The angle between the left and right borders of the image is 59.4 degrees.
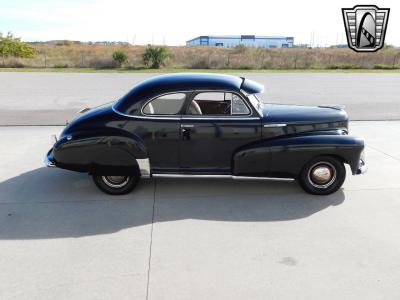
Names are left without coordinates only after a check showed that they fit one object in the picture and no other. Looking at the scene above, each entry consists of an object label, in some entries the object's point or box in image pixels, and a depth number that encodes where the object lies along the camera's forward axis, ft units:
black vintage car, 15.51
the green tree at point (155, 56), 93.97
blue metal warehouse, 277.64
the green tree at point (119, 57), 93.09
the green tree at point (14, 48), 112.78
